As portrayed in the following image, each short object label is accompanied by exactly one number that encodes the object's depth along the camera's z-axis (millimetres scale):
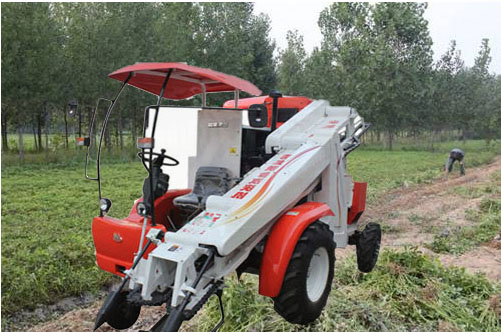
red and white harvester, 3371
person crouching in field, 16688
